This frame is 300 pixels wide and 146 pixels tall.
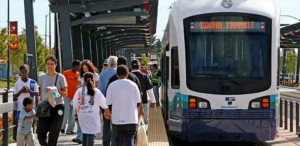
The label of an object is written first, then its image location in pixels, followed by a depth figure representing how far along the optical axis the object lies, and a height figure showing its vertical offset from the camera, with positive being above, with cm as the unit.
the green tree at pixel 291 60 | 10614 -131
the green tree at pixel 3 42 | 6339 +140
